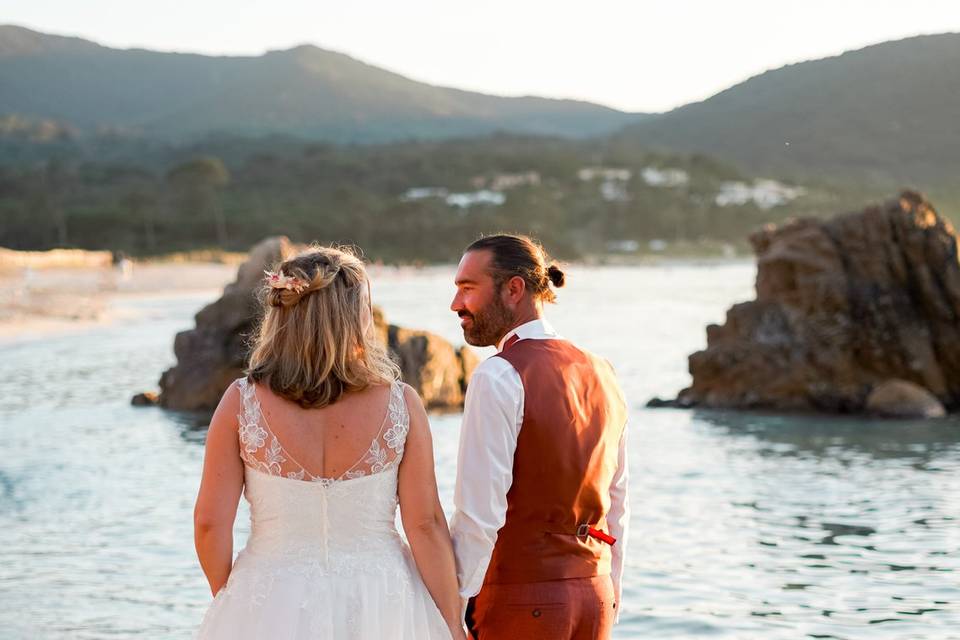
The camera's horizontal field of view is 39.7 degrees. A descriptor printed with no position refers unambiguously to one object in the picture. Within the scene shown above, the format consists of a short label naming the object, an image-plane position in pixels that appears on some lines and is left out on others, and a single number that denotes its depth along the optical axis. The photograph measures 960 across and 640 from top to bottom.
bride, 2.89
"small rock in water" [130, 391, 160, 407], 17.44
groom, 3.00
